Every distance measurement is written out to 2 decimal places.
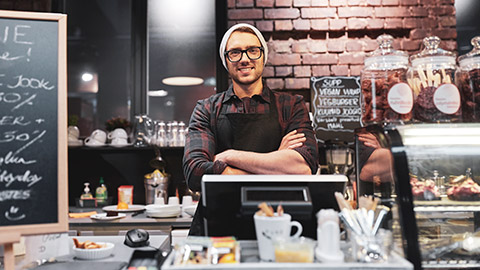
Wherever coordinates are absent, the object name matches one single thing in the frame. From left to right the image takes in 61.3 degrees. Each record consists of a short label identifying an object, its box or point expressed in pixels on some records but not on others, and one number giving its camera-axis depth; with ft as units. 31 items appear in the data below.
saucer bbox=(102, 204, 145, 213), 10.13
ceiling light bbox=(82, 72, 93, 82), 12.86
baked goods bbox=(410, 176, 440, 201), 4.63
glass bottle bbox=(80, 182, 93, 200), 11.06
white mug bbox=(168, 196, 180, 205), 10.32
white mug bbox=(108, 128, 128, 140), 11.41
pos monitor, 3.74
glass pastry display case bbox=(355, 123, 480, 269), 3.78
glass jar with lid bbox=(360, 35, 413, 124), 4.41
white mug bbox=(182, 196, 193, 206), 10.69
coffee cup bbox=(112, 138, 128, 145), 11.30
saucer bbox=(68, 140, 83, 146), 11.24
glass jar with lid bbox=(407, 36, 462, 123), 4.43
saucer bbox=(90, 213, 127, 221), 9.32
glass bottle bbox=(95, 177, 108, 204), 11.24
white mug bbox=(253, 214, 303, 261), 3.51
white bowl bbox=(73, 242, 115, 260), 4.37
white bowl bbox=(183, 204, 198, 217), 9.74
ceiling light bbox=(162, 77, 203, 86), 12.76
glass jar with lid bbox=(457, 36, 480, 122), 4.53
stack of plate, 9.57
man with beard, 5.85
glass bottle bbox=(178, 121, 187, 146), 11.41
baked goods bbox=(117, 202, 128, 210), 10.25
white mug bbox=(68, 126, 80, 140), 11.31
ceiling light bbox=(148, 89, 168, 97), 12.74
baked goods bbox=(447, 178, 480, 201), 4.97
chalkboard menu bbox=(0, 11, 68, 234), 3.79
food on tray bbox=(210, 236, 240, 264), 3.40
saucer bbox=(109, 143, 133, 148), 11.27
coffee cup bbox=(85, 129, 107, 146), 11.31
